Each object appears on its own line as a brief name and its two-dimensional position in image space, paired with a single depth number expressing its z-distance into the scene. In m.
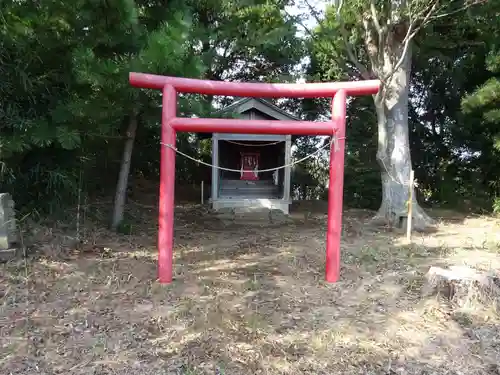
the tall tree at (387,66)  8.06
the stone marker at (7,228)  4.35
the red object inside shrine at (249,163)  9.68
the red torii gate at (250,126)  4.29
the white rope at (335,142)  4.51
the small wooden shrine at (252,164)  8.91
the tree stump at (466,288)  4.04
